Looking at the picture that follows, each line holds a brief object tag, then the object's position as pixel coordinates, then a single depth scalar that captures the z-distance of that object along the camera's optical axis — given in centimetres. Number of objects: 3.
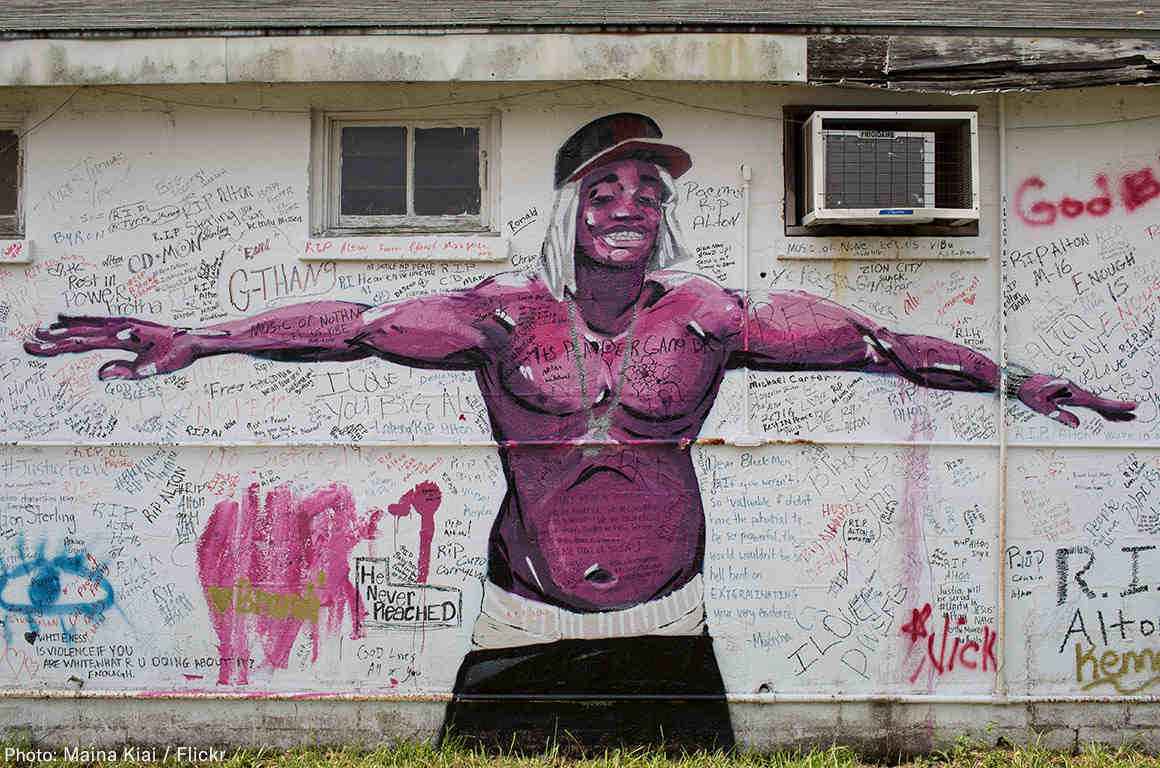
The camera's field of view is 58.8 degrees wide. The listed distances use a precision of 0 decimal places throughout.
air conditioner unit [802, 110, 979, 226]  508
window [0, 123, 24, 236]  551
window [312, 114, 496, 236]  545
